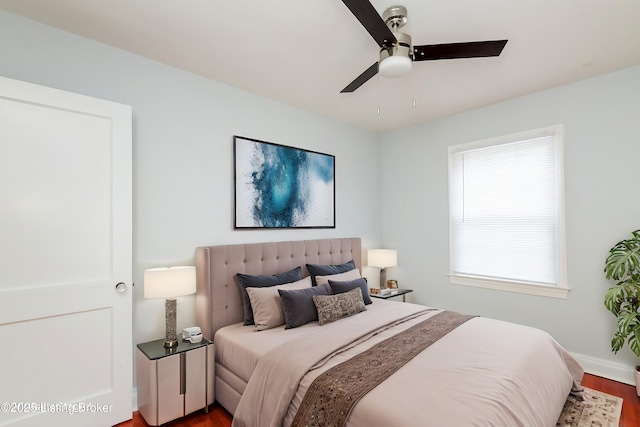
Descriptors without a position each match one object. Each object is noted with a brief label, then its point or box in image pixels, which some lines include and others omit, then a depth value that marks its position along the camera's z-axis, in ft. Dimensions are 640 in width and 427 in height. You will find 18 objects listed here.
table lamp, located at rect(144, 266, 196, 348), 7.41
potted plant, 8.09
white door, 6.20
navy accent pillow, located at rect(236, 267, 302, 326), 8.89
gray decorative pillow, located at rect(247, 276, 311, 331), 8.42
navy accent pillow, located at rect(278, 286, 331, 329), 8.43
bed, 4.90
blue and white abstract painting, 10.14
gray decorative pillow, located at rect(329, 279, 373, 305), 9.66
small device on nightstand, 7.91
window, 10.36
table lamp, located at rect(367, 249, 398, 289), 13.11
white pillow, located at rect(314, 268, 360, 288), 10.24
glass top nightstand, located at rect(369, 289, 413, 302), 12.35
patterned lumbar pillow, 8.59
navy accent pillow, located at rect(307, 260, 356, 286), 10.73
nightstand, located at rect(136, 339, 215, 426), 7.04
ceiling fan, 5.46
